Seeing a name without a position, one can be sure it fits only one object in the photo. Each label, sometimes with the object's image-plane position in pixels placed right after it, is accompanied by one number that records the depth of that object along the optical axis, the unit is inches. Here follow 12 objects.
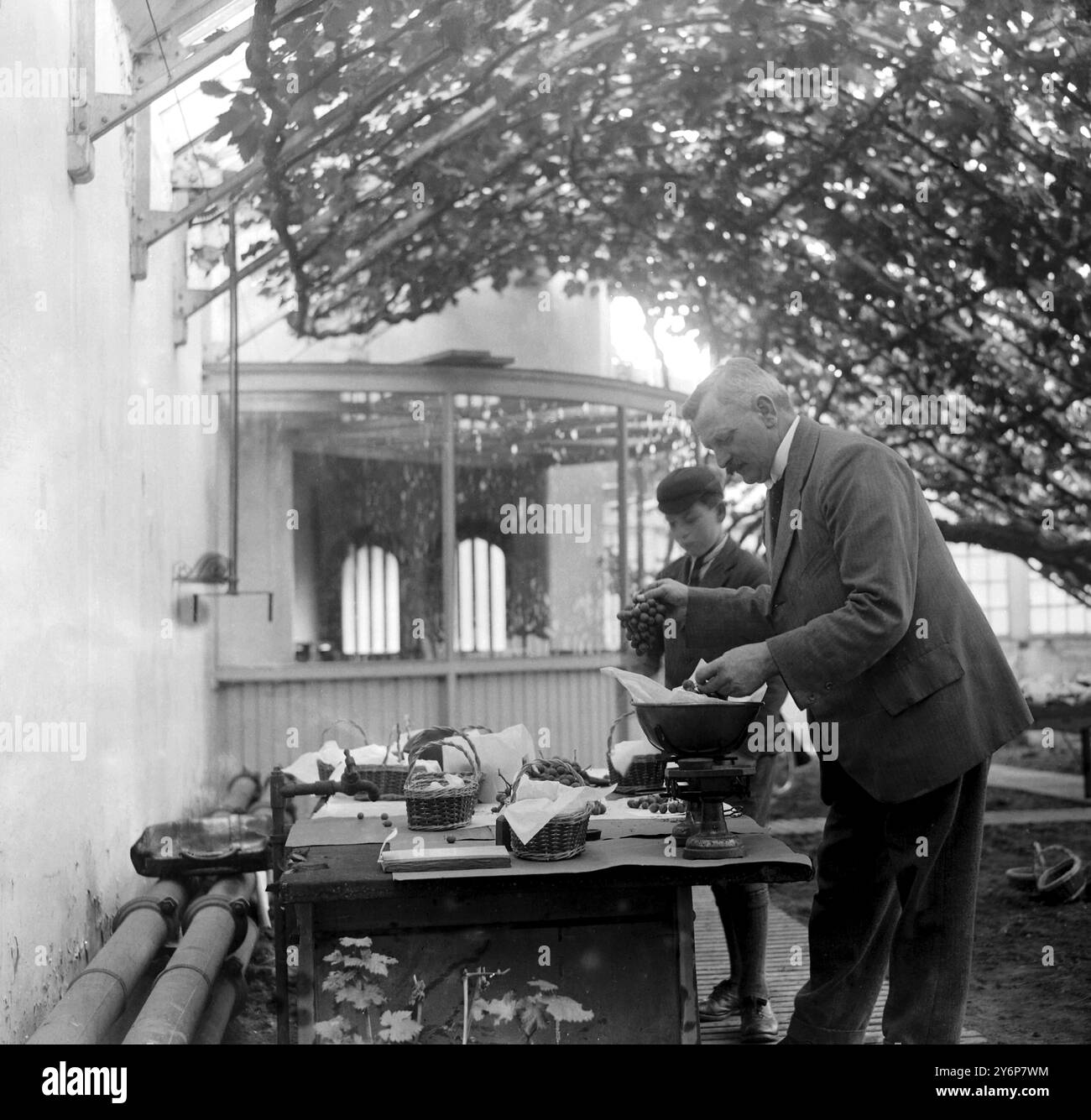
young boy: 181.8
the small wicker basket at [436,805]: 142.7
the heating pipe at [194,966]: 154.0
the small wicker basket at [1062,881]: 278.4
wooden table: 124.9
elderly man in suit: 133.9
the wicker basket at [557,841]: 122.9
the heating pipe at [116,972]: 152.0
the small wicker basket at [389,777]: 174.2
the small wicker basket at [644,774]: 164.4
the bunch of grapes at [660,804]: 150.5
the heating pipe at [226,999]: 180.7
